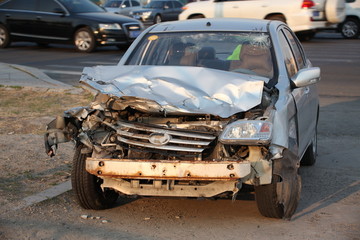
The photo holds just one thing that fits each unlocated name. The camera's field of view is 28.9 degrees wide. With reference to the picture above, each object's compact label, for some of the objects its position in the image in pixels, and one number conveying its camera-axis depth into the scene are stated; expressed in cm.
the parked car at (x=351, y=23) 2553
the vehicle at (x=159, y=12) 3534
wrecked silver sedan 511
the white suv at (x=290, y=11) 2234
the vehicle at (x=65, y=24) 1991
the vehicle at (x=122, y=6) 3516
